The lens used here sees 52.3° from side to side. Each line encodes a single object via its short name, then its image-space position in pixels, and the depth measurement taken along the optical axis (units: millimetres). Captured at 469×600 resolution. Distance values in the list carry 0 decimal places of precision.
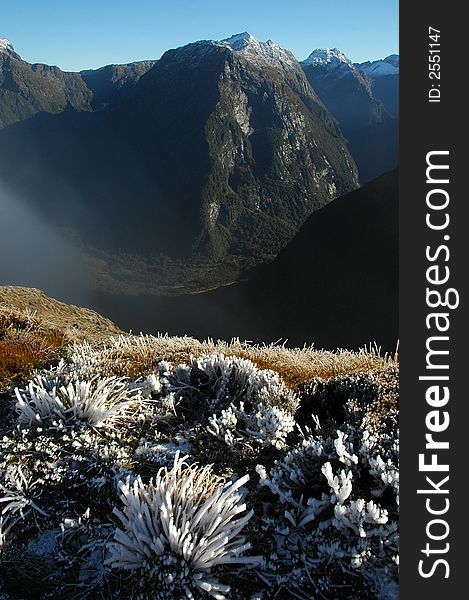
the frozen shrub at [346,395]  4082
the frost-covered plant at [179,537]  2156
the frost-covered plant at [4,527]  2523
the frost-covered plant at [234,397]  3418
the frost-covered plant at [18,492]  2803
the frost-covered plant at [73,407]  3525
